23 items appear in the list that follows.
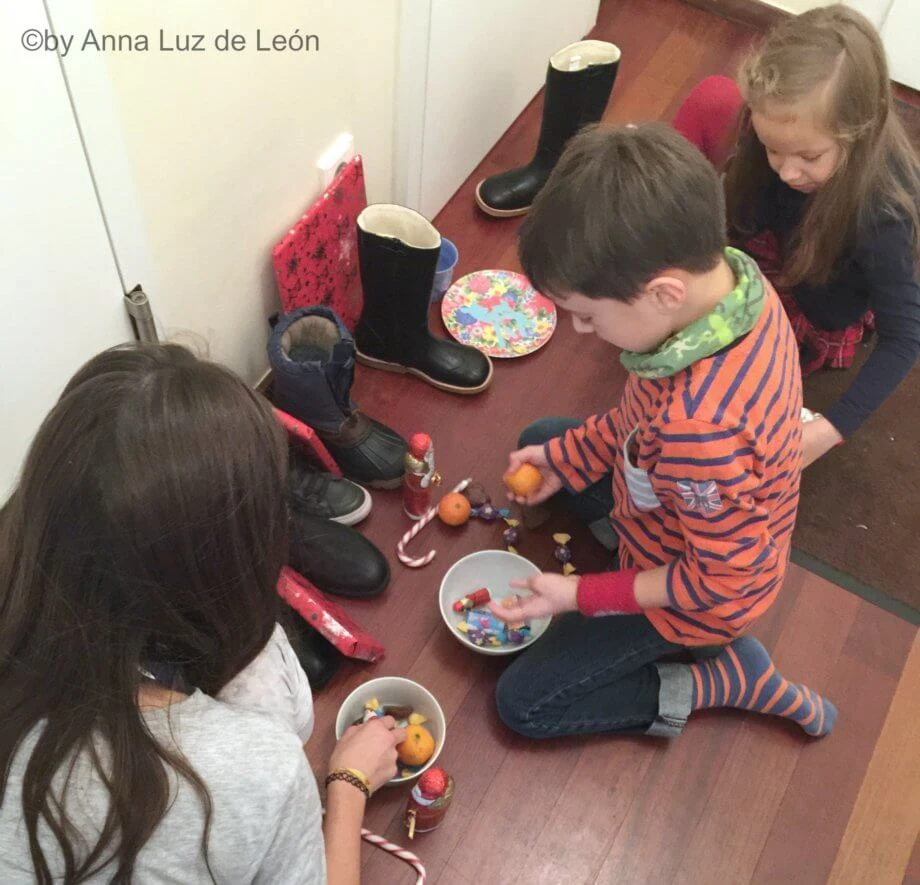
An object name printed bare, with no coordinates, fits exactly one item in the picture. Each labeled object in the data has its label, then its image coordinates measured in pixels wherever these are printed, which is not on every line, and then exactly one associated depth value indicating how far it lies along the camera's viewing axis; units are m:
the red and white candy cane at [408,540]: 1.45
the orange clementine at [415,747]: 1.18
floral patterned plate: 1.75
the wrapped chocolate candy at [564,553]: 1.45
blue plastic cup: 1.76
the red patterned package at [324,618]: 1.26
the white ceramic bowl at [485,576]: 1.37
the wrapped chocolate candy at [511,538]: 1.47
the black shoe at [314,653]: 1.28
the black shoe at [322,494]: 1.42
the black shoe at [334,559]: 1.36
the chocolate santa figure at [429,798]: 1.15
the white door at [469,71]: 1.55
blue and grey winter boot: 1.36
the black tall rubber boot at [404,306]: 1.47
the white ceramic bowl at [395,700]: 1.22
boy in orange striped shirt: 0.89
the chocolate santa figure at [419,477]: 1.39
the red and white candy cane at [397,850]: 1.16
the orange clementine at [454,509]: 1.48
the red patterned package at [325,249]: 1.46
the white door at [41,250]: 0.88
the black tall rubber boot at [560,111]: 1.79
